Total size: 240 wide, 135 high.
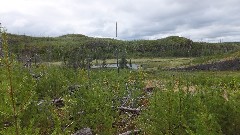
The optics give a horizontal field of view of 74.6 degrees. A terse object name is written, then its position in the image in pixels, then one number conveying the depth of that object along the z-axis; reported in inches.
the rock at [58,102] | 274.9
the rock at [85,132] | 191.1
